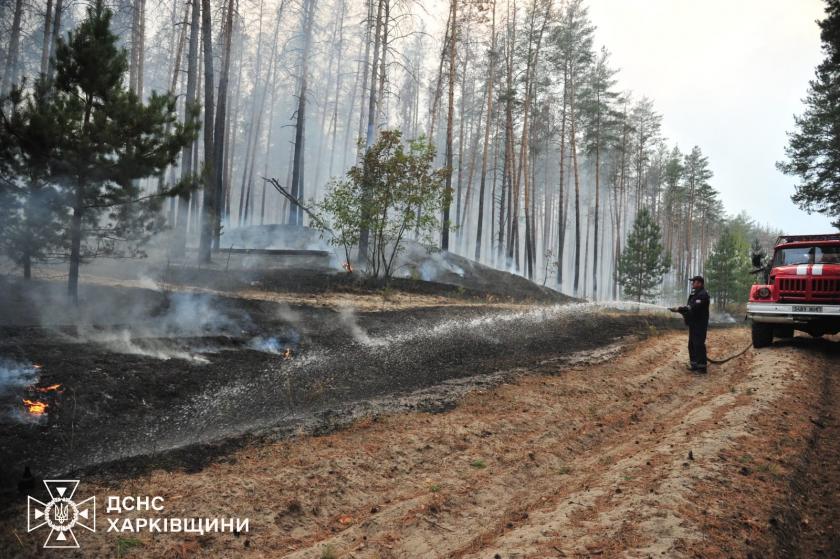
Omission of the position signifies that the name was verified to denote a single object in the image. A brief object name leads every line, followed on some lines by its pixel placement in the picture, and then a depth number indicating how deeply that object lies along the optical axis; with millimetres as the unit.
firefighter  10117
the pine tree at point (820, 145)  21312
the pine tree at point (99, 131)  10578
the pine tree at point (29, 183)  10055
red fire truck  10172
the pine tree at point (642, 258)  30953
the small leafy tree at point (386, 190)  17000
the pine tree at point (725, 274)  38188
